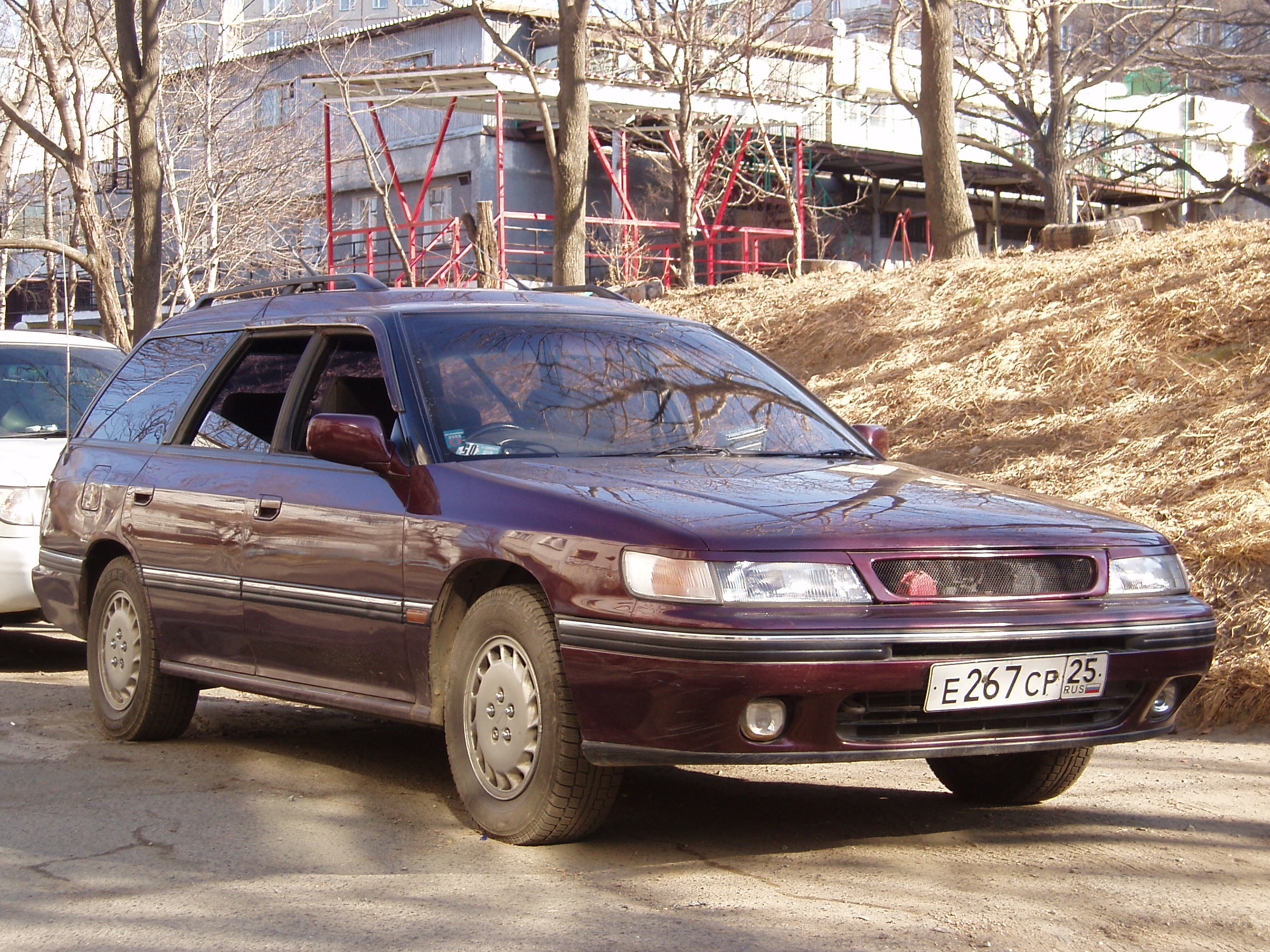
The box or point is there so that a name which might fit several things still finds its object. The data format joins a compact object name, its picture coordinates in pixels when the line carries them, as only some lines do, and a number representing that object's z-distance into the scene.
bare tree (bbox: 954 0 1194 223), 26.48
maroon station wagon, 4.08
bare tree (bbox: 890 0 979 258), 16.12
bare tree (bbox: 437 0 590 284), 14.71
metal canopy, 25.52
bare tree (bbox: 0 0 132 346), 17.09
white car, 8.27
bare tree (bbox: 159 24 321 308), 33.50
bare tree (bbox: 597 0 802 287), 20.00
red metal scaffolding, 23.69
